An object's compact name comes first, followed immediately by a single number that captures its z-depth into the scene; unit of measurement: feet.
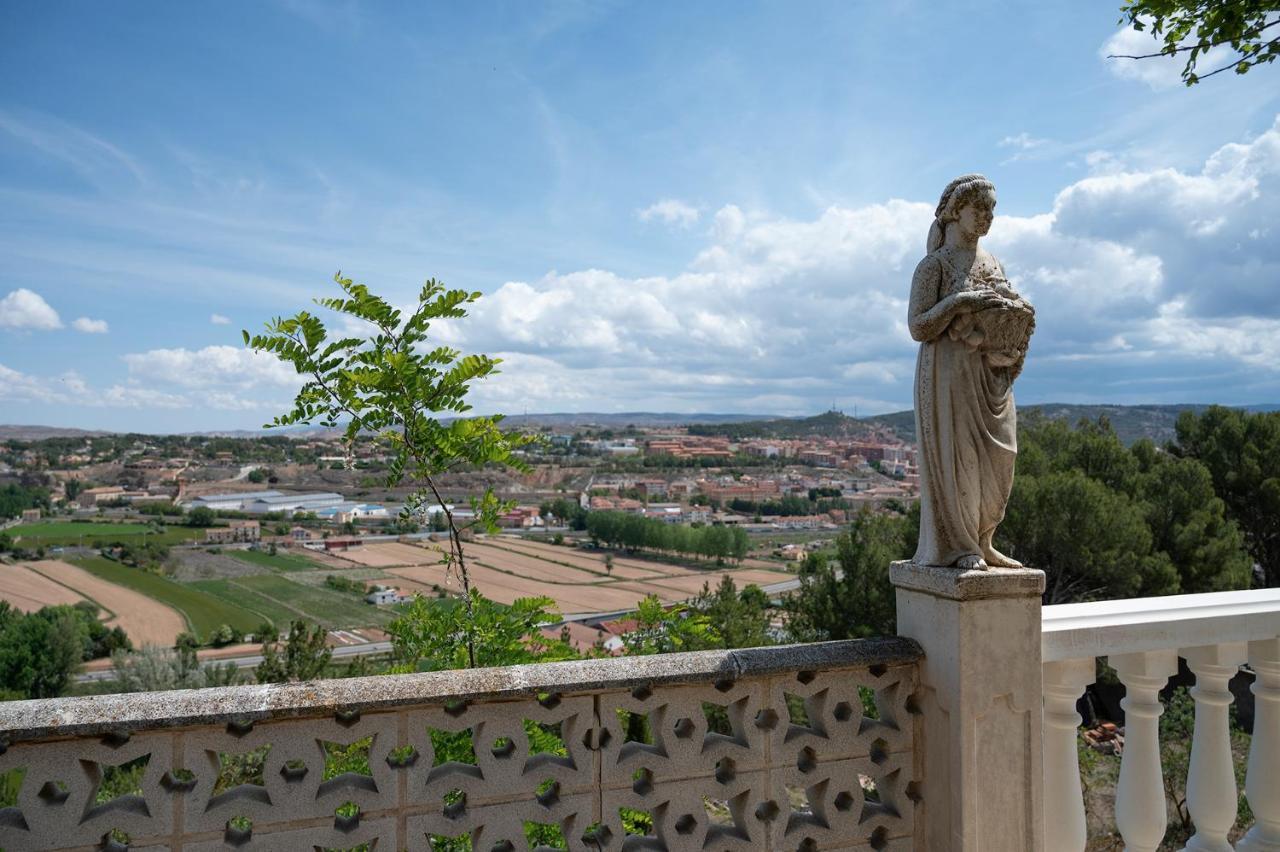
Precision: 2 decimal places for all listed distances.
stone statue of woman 9.03
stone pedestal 8.87
